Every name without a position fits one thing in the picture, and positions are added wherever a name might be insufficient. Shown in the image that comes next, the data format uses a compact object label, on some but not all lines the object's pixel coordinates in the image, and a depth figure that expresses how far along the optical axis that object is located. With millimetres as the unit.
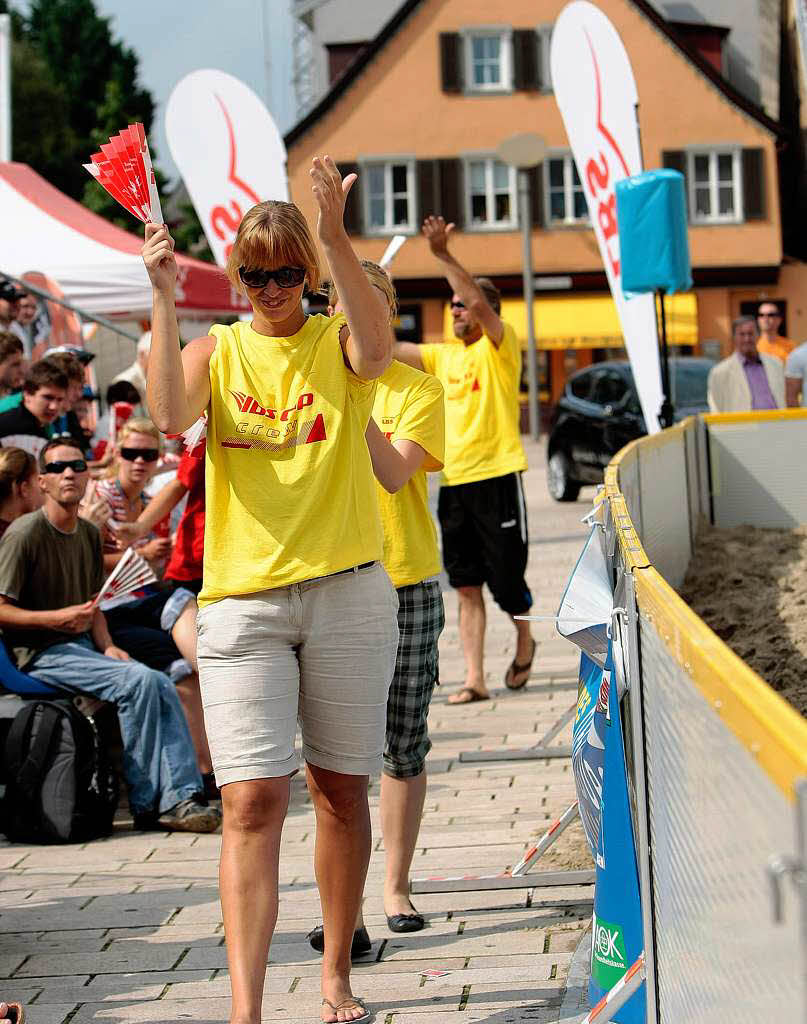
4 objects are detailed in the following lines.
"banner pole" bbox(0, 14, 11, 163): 17812
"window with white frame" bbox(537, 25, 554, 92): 43219
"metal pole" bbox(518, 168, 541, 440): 33562
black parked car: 18984
